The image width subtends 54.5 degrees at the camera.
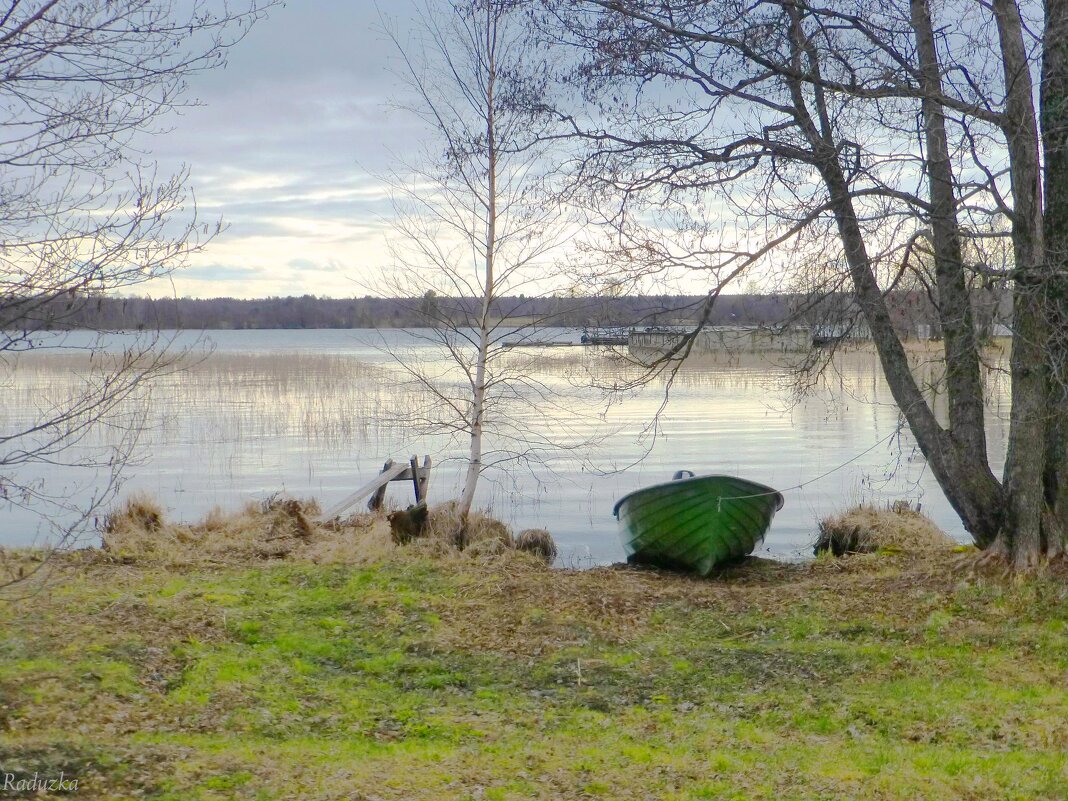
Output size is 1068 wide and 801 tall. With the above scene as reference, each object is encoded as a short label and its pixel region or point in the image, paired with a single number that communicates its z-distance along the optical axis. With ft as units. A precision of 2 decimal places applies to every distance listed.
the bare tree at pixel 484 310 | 39.86
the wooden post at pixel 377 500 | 49.11
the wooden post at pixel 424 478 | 51.13
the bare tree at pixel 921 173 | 27.04
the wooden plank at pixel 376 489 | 44.15
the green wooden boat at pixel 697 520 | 38.32
